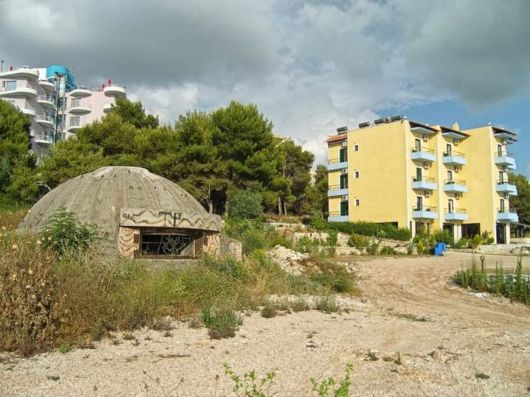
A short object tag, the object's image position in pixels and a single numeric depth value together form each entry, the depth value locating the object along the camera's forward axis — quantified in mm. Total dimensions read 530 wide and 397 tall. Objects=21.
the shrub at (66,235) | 11656
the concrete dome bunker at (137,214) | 15836
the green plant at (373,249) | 33125
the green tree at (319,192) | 55062
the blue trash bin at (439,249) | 35003
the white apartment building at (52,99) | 65688
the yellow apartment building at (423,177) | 49125
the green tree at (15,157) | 36000
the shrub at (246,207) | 33438
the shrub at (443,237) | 44588
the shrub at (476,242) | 46062
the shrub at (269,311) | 10620
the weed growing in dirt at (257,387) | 5511
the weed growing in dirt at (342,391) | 3795
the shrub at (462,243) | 45125
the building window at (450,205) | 53453
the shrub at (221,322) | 8609
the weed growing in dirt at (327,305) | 11820
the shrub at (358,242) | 34634
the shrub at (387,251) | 33750
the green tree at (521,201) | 65625
